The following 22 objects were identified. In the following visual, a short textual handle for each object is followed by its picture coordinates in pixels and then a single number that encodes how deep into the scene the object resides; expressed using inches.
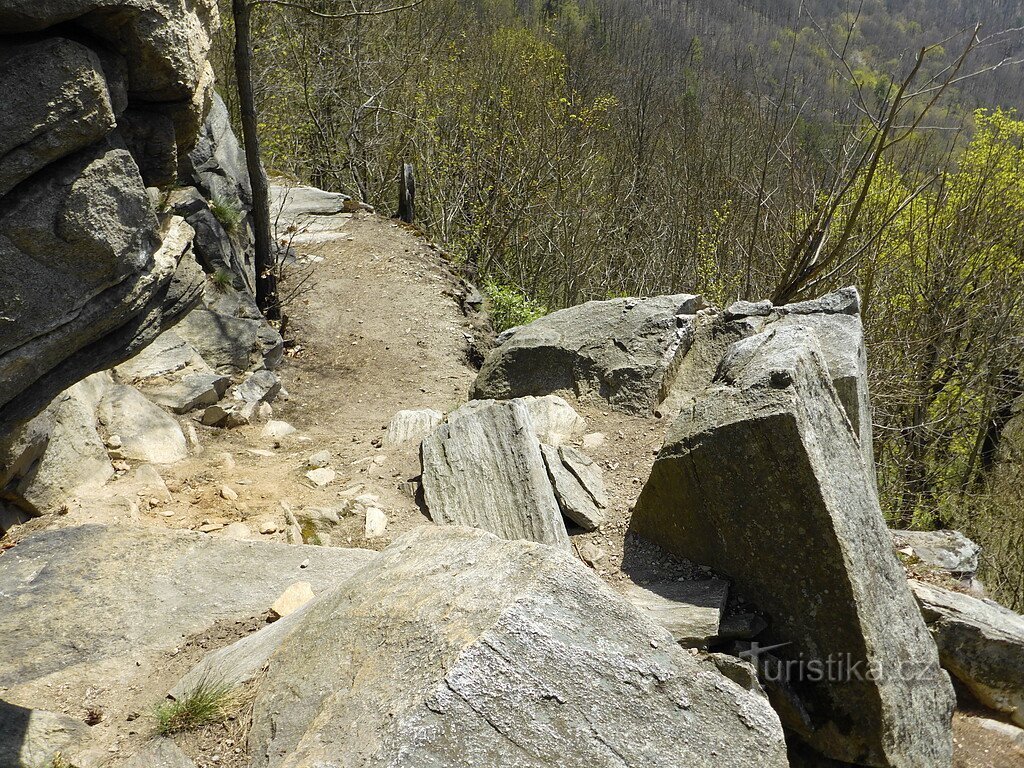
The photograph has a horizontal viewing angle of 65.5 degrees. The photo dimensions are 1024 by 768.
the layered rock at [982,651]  191.8
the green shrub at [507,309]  427.5
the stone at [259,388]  280.1
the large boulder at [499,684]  90.8
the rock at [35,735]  109.5
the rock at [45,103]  92.5
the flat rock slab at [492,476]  198.7
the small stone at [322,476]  225.8
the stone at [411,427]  246.4
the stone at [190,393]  250.4
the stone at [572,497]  196.5
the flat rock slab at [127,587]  142.6
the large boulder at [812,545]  147.6
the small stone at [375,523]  203.2
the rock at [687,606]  149.9
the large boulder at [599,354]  247.1
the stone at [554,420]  234.1
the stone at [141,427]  220.7
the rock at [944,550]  233.8
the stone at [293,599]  149.3
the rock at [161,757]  109.8
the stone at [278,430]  266.4
